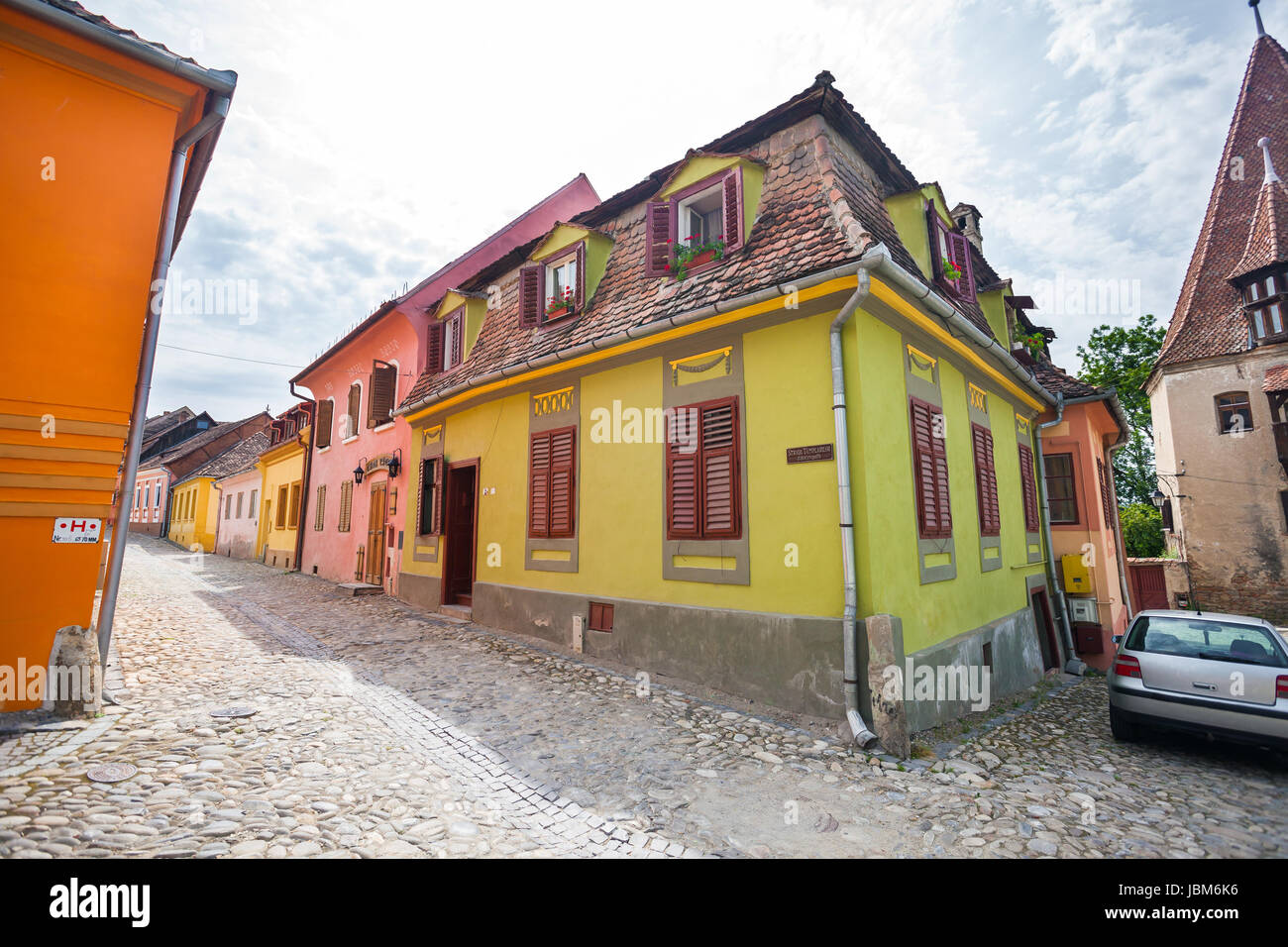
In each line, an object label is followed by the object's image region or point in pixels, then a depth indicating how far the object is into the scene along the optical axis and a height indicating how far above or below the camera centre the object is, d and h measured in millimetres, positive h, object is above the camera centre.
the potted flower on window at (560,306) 9109 +3749
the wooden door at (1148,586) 21859 -2067
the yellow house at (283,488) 19875 +1865
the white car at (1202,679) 5340 -1475
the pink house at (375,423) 13594 +3225
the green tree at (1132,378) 29250 +8234
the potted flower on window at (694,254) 7243 +3685
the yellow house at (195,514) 30906 +1321
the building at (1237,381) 20328 +5835
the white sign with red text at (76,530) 4918 +67
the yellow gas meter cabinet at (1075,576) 11547 -862
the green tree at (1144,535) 28719 -85
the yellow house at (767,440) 5723 +1245
